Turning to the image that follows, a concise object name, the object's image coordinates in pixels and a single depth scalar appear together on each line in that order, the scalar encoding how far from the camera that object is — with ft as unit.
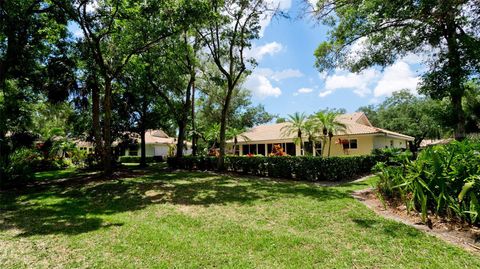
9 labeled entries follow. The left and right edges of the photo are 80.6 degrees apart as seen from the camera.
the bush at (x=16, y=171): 40.37
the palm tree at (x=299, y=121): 71.36
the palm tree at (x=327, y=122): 63.77
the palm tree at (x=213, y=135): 85.97
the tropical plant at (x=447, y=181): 17.04
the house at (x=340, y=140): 75.97
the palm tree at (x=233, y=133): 86.83
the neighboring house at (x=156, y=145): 127.34
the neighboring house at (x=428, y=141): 157.89
